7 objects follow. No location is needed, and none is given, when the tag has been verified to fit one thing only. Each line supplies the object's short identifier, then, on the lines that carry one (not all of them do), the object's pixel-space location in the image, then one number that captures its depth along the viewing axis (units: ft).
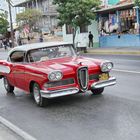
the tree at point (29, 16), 133.23
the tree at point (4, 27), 156.62
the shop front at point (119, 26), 80.50
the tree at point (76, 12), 83.16
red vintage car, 23.09
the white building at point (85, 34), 94.22
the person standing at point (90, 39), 89.86
